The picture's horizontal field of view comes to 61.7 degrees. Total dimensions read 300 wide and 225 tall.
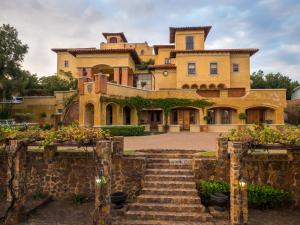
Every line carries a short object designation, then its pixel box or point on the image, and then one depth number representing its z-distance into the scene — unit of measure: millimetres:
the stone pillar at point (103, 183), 8742
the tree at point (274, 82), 47688
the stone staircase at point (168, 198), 9289
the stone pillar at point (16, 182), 9211
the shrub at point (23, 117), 31781
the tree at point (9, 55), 29766
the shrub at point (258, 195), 10742
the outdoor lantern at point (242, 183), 8789
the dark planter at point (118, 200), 9992
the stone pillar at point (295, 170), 11070
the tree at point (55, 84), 35781
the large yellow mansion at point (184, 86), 25938
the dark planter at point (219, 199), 9922
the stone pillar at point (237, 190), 8828
